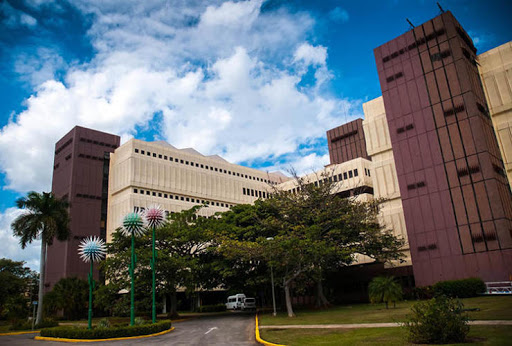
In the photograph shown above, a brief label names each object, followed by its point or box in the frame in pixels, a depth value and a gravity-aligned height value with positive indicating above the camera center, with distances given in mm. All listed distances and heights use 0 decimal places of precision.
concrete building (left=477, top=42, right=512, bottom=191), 43188 +19204
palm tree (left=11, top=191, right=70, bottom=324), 42031 +8825
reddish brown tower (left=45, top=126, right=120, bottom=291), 68875 +20441
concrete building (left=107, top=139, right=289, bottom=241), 69625 +21075
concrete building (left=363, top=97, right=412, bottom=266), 54344 +15465
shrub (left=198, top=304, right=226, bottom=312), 60812 -2431
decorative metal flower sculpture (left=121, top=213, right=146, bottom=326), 27938 +5188
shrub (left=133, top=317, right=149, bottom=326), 26175 -1533
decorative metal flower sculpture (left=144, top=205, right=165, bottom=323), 29094 +5715
